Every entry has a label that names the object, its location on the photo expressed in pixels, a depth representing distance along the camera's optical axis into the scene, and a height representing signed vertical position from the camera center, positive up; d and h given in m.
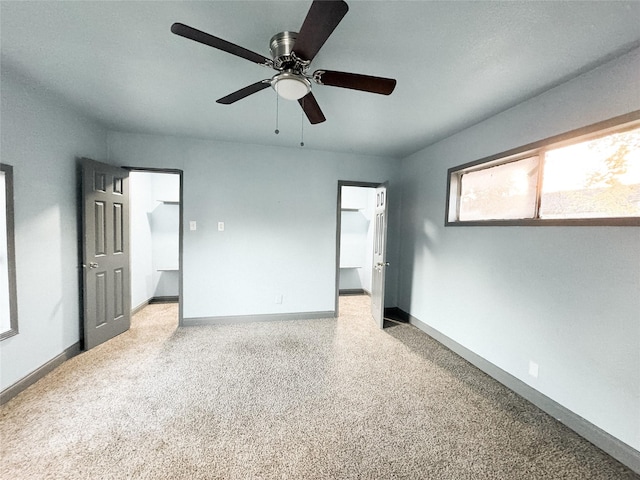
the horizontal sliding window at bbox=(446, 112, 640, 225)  1.54 +0.43
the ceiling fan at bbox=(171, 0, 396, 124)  1.04 +0.87
